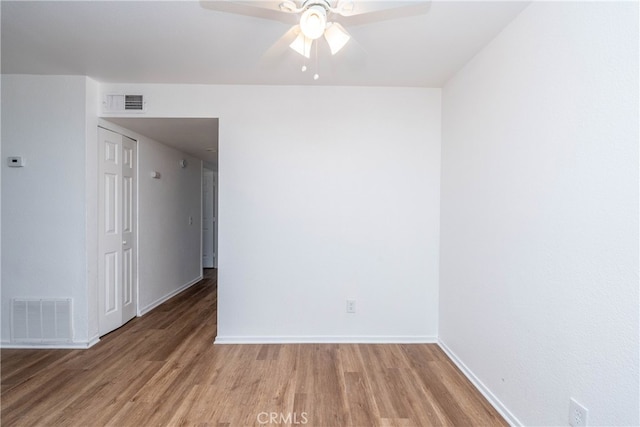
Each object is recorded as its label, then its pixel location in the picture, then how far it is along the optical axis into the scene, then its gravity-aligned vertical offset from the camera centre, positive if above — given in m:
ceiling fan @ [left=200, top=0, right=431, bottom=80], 1.29 +0.99
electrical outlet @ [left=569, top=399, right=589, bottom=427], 1.20 -0.91
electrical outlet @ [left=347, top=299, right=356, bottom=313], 2.61 -0.91
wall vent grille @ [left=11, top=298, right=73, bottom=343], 2.42 -0.98
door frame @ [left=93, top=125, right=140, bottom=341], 2.58 +0.00
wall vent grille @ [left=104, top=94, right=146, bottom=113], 2.56 +1.01
